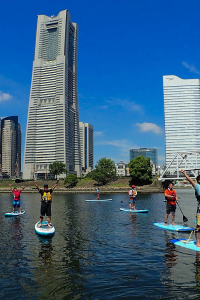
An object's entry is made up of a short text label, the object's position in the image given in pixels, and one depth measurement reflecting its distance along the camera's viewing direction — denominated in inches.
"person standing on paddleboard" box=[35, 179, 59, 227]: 712.4
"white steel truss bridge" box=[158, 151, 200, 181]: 4378.9
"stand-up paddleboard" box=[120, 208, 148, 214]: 1253.7
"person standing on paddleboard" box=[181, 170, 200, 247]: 480.6
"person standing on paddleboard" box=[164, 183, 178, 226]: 756.8
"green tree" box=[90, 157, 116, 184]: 5075.8
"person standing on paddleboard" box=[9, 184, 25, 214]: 1149.0
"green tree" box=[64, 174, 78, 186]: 5103.3
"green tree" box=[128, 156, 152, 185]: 4683.6
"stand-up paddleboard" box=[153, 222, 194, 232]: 726.4
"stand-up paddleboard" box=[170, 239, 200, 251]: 530.1
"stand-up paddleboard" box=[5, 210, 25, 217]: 1151.0
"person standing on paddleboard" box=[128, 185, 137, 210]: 1233.6
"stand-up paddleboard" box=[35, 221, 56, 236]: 693.3
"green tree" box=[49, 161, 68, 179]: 7081.7
